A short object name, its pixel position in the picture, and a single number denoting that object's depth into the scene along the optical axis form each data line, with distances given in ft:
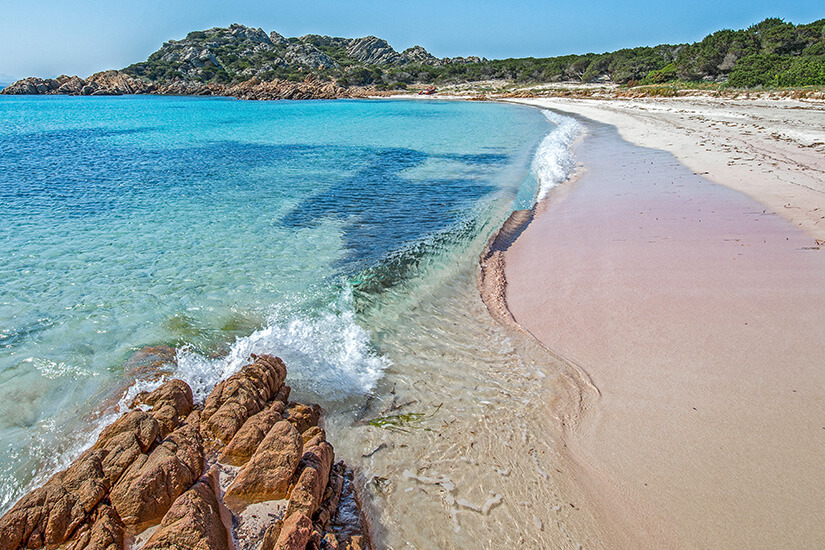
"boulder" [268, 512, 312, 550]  9.00
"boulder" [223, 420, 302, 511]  10.84
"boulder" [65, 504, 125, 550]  9.22
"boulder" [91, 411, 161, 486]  10.93
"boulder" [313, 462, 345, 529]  10.49
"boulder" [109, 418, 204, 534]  9.96
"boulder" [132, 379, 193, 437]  13.14
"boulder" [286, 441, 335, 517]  10.17
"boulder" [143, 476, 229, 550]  8.61
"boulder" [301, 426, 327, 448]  12.39
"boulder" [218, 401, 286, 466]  11.99
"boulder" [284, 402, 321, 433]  13.53
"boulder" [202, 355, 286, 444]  12.77
